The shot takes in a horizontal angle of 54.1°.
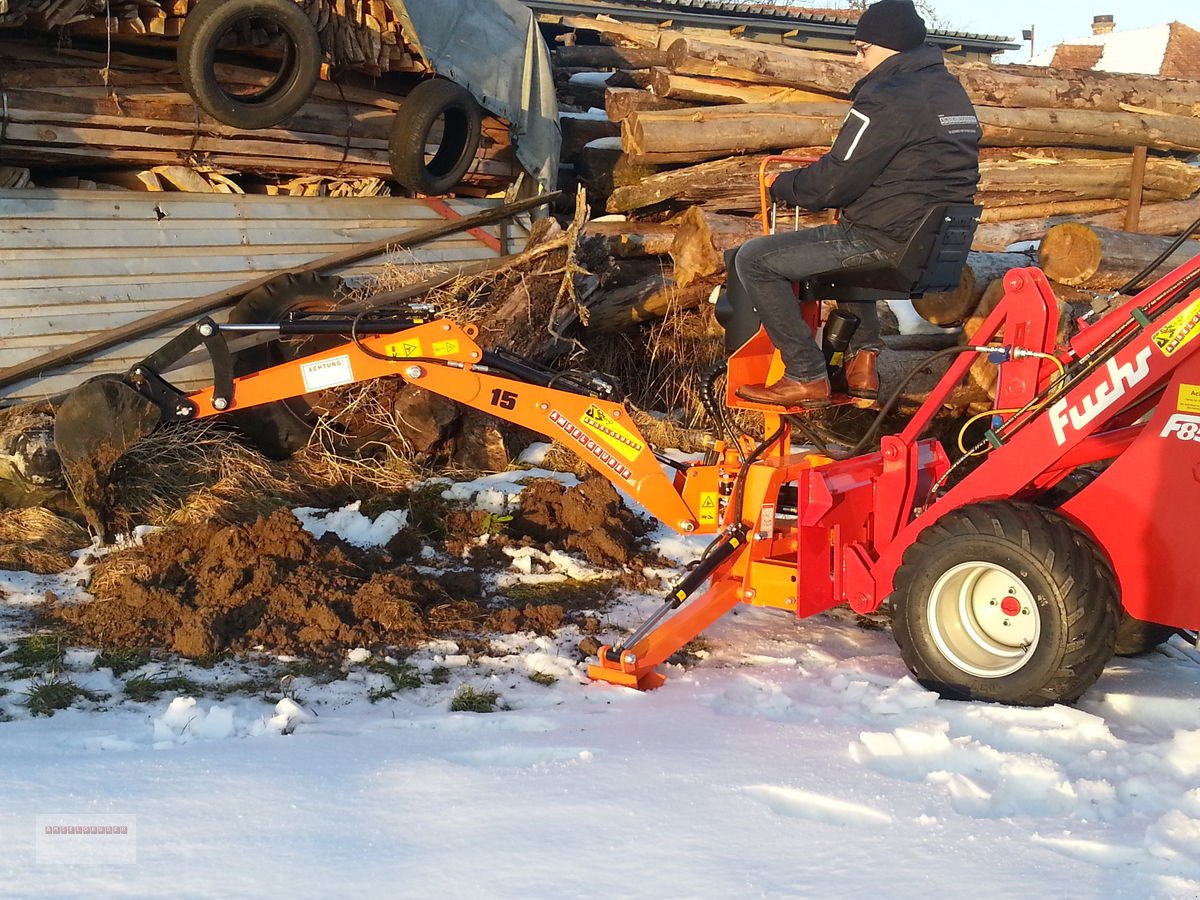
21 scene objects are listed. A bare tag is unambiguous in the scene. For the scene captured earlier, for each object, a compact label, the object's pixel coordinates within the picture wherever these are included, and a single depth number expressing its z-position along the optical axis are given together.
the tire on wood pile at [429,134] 9.57
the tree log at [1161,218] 12.68
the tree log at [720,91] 11.68
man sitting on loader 5.08
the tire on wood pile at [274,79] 7.90
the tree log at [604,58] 13.82
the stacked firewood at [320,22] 7.44
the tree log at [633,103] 11.77
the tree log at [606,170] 11.62
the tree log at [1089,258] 9.70
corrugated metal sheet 7.92
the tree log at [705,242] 9.76
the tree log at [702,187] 11.19
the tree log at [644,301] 10.19
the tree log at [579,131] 12.24
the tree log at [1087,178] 12.46
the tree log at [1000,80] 11.81
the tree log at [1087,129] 12.43
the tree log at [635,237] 10.43
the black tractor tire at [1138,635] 5.50
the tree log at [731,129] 11.11
